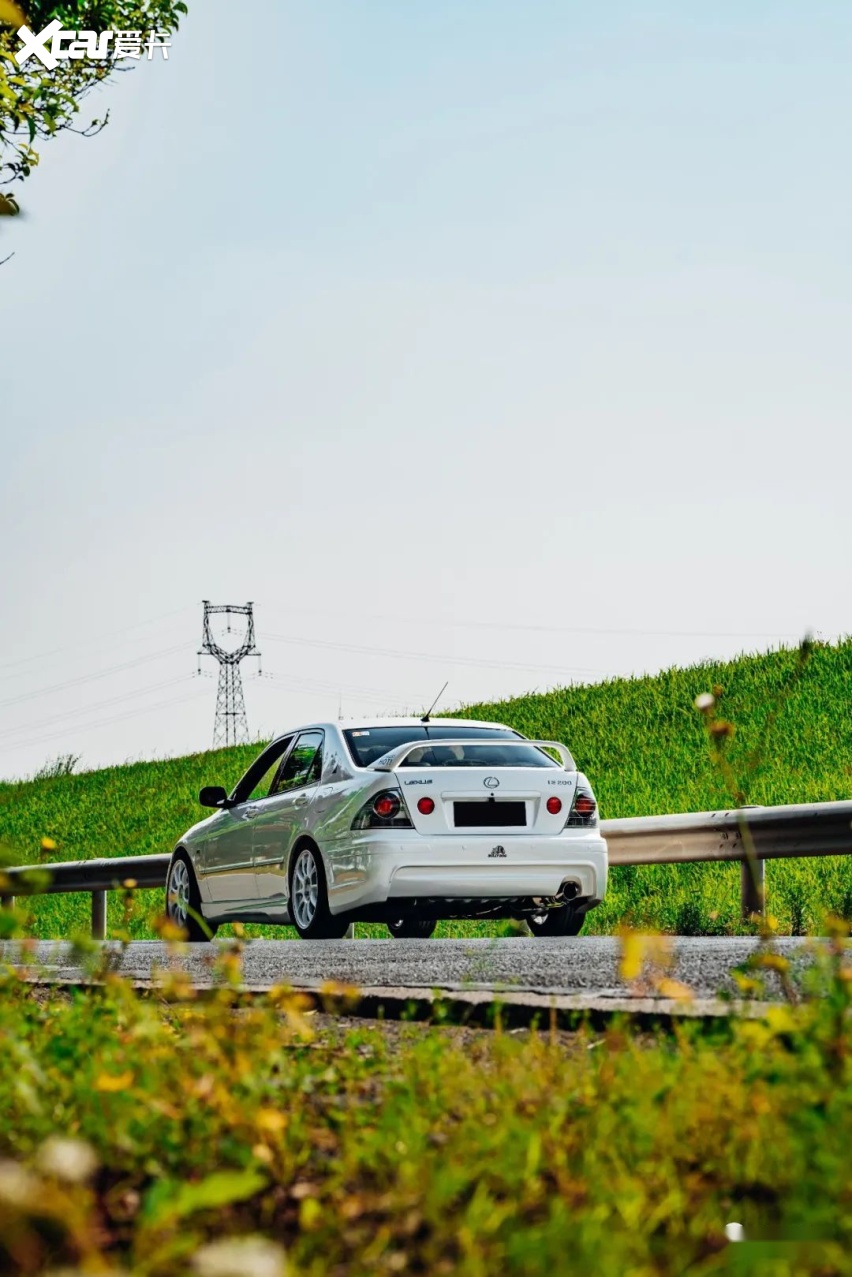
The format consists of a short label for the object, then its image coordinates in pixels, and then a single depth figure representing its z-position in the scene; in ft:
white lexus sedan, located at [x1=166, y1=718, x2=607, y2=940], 36.96
